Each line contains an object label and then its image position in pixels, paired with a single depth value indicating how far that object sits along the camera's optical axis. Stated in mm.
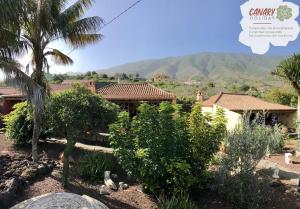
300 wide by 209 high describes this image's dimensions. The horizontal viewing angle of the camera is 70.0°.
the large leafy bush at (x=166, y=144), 6237
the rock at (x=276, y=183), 7580
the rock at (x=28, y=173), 6703
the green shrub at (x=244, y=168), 6314
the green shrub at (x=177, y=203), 5719
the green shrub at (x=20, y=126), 10151
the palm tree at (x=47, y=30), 8217
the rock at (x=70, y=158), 9074
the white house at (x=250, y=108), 16489
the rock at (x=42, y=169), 7224
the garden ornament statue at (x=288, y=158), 10402
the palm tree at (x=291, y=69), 10690
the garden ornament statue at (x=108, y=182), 6848
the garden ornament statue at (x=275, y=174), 8186
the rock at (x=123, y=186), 6919
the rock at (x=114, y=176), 7607
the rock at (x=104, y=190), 6472
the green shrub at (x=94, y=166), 7504
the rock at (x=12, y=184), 5704
